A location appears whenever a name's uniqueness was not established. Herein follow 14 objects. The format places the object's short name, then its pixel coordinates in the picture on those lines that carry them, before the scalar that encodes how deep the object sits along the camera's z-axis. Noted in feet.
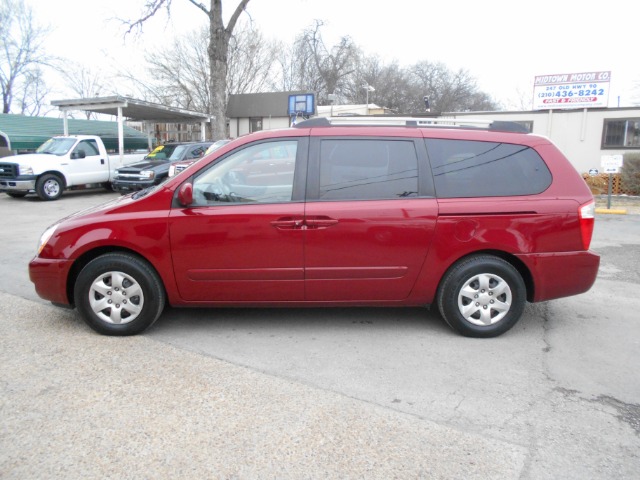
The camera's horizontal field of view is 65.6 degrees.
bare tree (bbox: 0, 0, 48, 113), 133.28
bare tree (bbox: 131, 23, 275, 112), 116.98
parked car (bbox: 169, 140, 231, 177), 47.06
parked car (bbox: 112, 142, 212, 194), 48.78
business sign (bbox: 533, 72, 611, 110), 58.85
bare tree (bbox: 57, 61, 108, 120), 172.24
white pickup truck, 47.83
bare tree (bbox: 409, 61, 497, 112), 163.94
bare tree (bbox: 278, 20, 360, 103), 143.33
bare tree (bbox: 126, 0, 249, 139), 74.18
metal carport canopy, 61.31
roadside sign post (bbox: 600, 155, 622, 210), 42.75
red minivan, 13.53
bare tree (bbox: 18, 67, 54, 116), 149.59
